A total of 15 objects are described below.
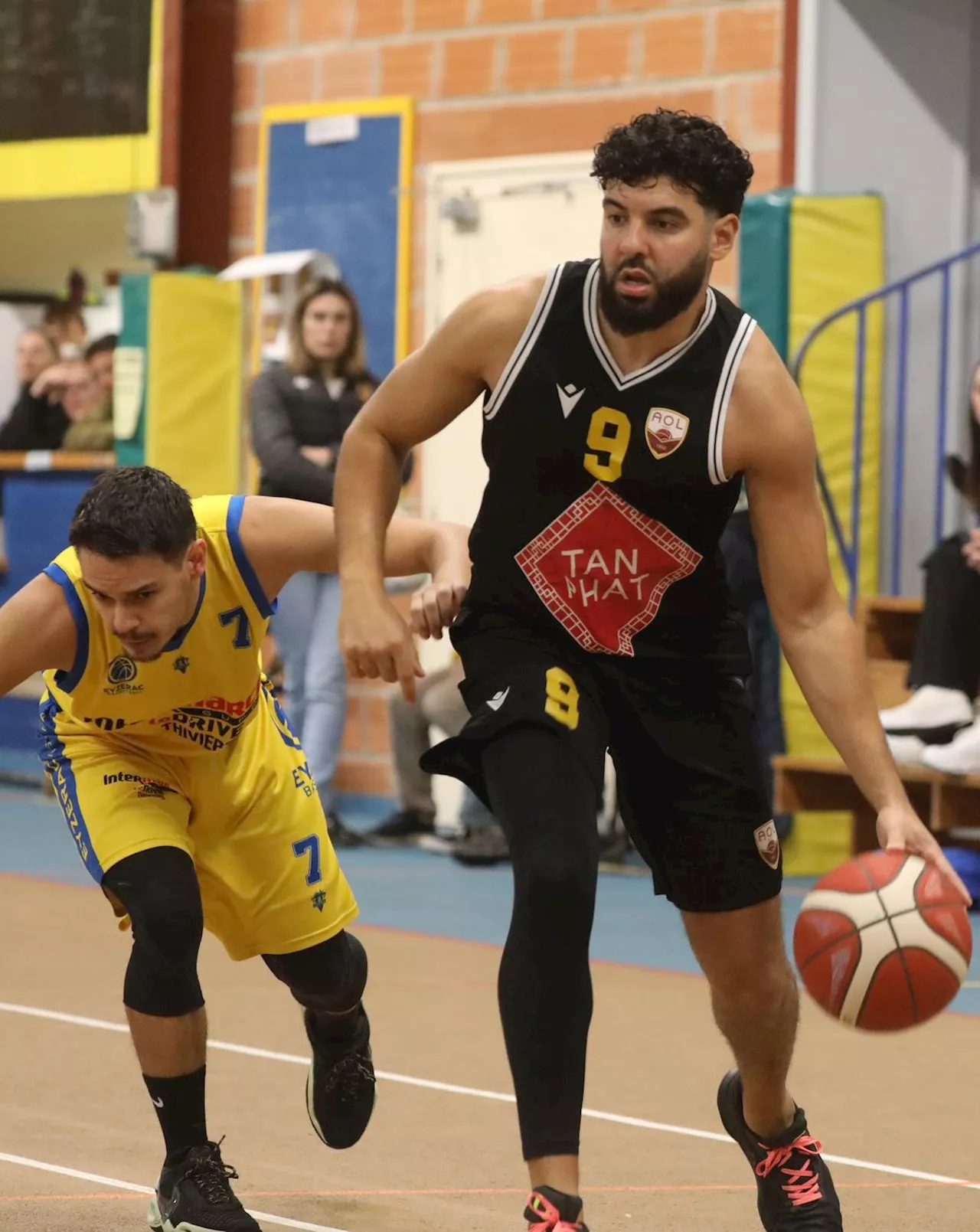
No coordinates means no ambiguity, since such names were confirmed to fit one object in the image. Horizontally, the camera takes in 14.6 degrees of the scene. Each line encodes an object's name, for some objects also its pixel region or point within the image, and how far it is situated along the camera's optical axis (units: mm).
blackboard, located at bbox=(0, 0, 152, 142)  19275
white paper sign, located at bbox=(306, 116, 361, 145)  17977
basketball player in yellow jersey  6490
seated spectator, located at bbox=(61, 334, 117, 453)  18743
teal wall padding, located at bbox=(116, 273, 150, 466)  18198
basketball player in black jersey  5867
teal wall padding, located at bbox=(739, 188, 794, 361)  14797
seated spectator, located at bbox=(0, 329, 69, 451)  19794
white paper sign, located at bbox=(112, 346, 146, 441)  18185
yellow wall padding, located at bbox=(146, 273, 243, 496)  18250
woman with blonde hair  14875
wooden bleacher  13564
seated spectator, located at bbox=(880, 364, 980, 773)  13447
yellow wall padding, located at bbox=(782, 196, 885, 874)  14914
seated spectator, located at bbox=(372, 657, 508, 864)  15122
